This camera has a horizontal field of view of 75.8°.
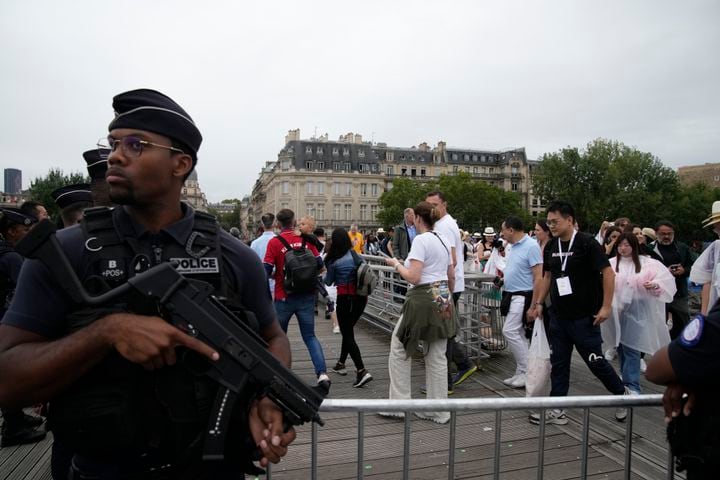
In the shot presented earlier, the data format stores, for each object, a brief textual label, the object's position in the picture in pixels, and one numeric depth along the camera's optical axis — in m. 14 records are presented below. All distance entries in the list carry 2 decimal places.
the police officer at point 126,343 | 1.39
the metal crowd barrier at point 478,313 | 6.75
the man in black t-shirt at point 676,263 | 7.36
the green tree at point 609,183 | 61.25
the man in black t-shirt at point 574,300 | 4.62
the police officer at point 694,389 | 1.76
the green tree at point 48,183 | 50.12
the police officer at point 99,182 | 3.12
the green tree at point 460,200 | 75.12
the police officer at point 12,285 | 4.16
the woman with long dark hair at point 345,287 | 6.02
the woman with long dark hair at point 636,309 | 5.57
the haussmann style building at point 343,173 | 82.81
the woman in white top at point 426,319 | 4.78
